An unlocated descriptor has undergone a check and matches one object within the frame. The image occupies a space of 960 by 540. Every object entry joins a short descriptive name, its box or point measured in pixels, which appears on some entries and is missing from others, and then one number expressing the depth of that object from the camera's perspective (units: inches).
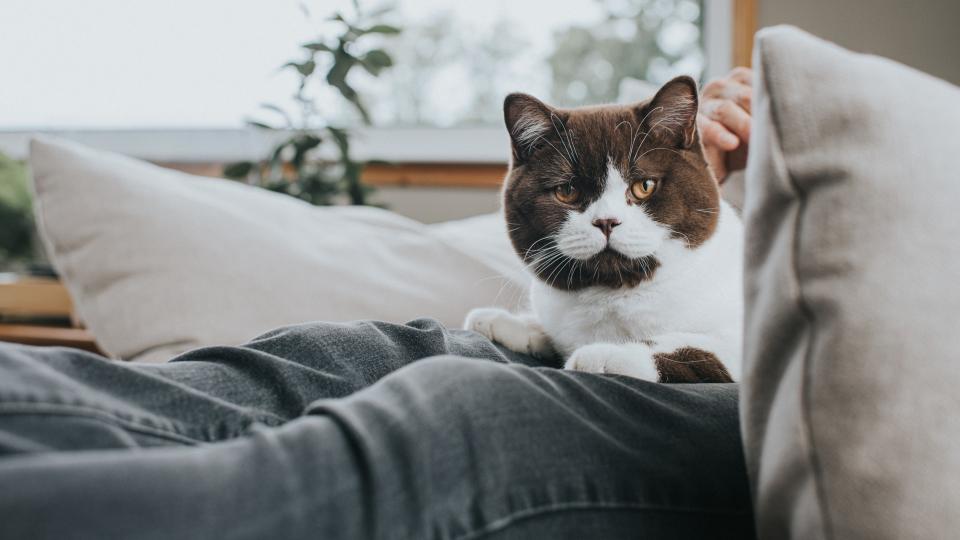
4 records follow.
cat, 32.3
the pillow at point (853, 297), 15.8
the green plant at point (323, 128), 72.6
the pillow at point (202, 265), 44.8
